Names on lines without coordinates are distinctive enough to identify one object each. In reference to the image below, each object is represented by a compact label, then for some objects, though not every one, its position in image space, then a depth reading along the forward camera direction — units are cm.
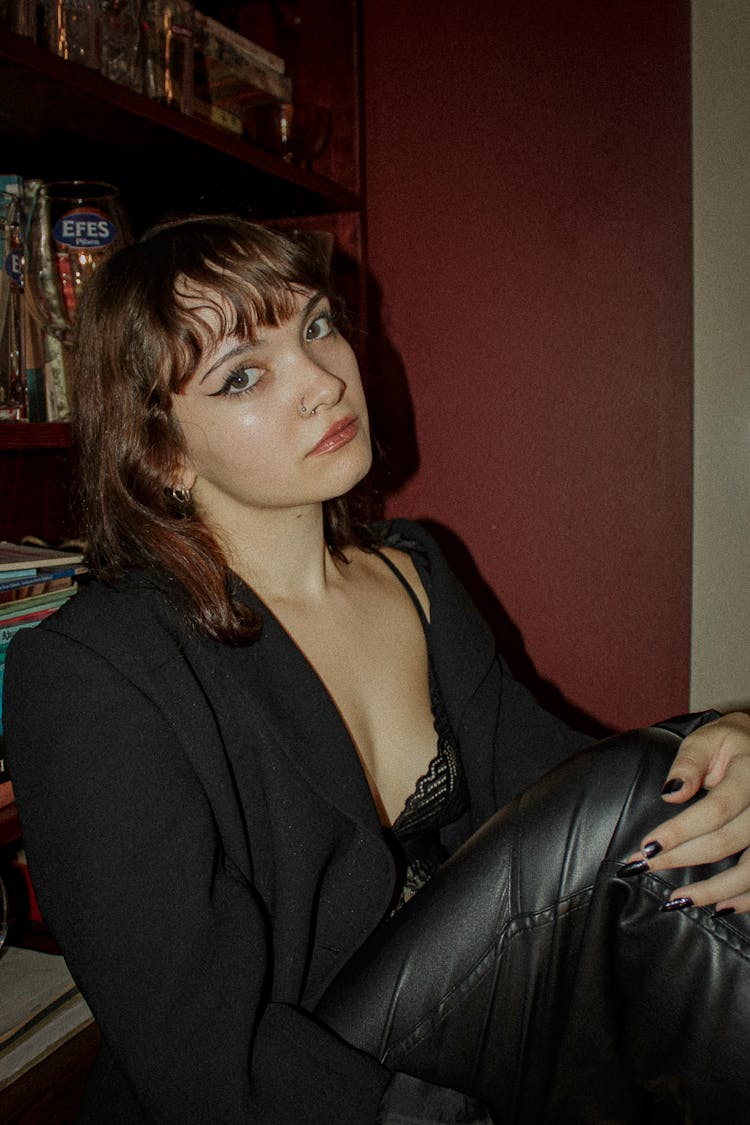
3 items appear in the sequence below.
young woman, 80
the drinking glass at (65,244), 118
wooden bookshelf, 107
